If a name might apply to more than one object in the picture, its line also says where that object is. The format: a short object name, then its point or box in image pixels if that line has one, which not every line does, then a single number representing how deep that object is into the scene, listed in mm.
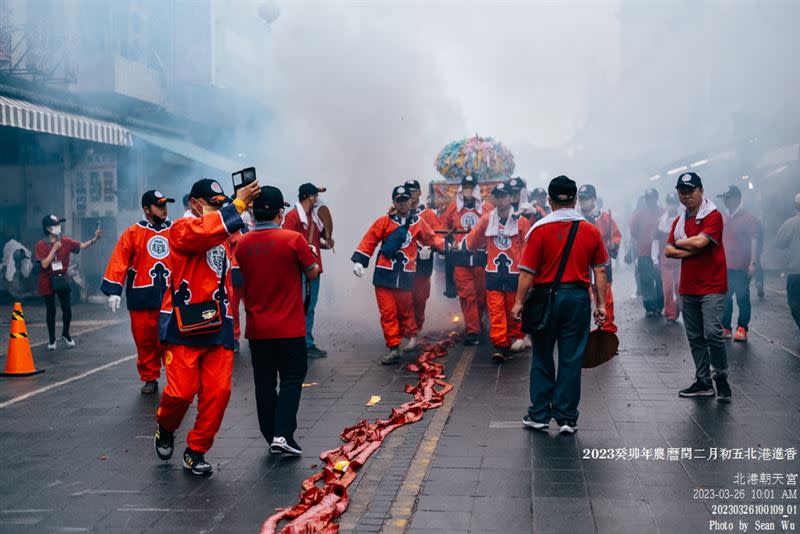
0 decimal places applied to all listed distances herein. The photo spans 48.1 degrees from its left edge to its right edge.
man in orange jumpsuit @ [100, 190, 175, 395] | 7727
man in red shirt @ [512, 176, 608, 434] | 6133
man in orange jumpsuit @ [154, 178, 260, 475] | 5207
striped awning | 12953
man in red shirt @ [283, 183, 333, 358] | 9734
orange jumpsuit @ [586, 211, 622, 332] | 11391
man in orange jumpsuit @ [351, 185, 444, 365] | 9461
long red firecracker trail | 4309
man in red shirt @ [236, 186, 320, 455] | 5602
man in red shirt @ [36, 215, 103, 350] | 10930
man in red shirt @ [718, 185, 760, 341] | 10211
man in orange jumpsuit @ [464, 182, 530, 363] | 9336
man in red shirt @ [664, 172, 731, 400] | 6977
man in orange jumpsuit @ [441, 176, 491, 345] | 10391
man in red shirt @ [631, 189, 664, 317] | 12945
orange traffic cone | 9047
